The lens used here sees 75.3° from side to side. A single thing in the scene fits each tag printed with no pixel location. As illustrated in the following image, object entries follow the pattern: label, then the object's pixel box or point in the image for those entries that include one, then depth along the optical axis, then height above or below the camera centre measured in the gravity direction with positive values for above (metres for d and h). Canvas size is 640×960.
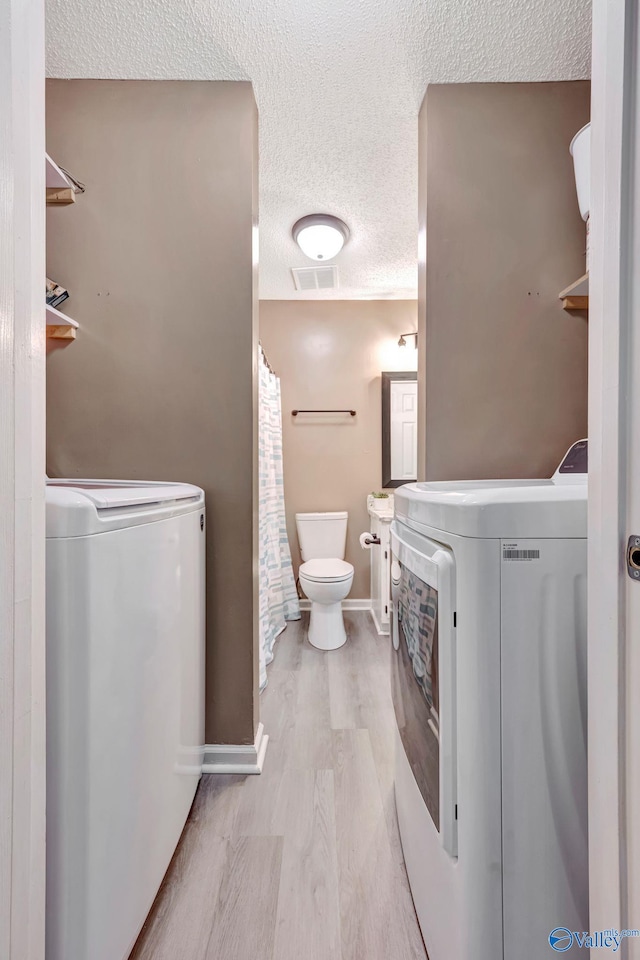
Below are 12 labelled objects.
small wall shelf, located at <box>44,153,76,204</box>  1.34 +1.00
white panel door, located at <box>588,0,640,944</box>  0.42 +0.01
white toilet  2.46 -0.71
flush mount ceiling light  2.27 +1.34
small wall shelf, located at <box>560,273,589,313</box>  1.42 +0.63
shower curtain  2.35 -0.39
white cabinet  2.72 -0.66
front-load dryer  0.68 -0.42
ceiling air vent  2.79 +1.38
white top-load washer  0.68 -0.46
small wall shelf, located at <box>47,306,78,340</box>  1.43 +0.53
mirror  3.27 +0.37
